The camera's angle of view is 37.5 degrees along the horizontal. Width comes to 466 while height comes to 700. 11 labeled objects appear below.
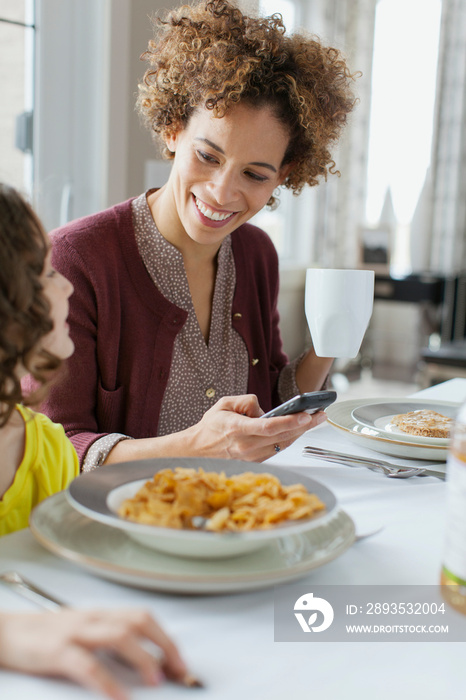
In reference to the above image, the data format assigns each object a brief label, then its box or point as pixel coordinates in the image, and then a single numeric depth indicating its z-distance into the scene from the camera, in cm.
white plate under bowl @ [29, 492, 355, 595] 56
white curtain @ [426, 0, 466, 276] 524
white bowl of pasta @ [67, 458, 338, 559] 58
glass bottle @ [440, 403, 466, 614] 53
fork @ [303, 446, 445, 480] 97
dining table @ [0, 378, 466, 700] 48
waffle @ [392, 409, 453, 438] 107
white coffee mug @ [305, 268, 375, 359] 111
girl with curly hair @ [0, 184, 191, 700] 46
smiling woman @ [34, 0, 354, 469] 134
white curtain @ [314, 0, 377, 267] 436
